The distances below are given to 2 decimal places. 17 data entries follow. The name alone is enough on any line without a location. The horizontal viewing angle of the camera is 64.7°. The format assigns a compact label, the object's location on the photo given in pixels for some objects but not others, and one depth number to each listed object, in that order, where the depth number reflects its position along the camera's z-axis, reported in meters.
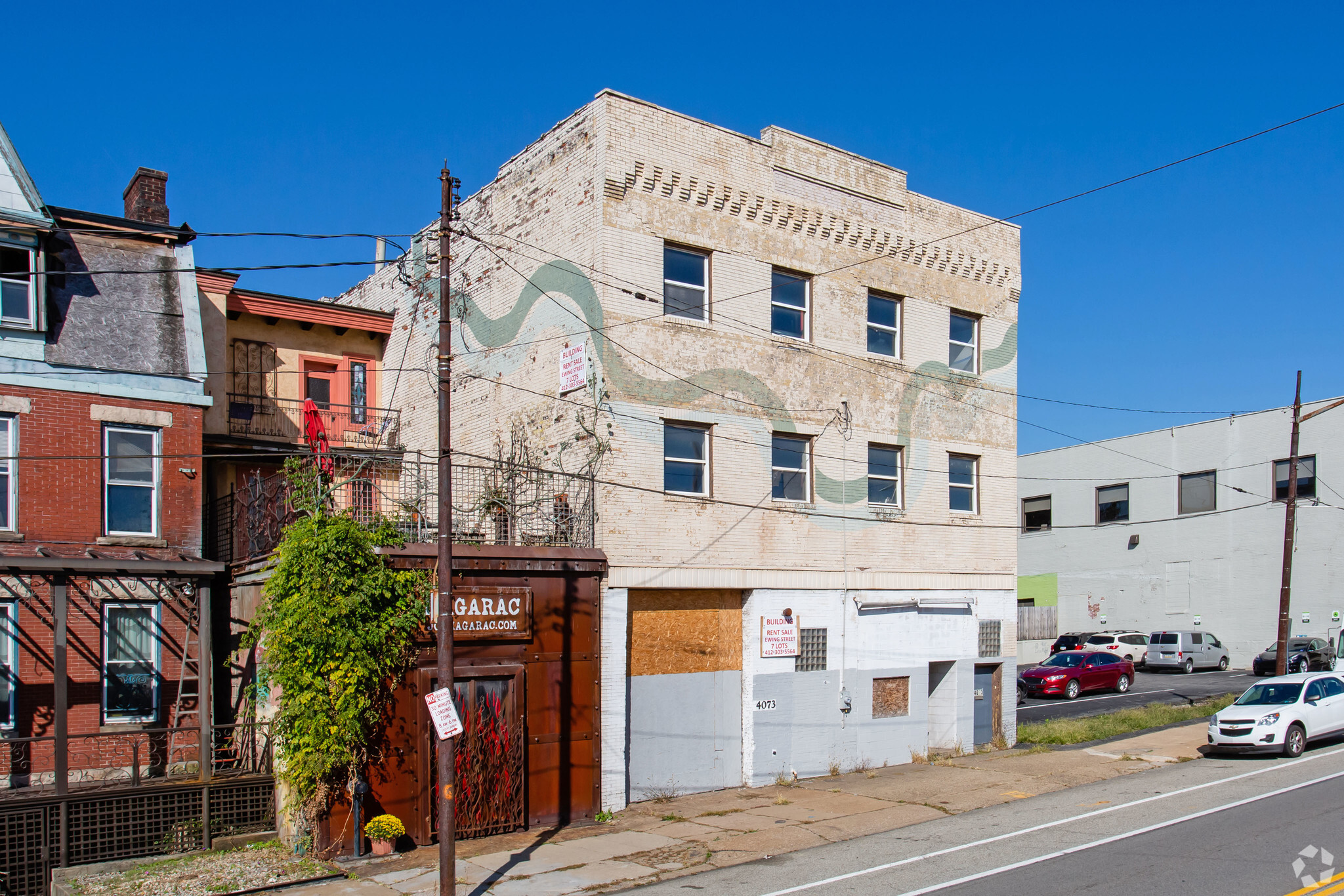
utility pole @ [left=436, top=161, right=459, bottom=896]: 11.88
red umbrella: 16.11
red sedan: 33.78
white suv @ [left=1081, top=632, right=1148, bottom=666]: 41.56
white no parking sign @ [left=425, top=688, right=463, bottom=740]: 11.97
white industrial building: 42.09
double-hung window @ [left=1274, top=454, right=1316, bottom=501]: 42.50
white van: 41.25
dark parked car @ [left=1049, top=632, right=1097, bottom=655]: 42.16
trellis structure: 13.93
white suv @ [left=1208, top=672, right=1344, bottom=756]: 19.73
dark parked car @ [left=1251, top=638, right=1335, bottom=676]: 38.17
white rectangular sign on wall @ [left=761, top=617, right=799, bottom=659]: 19.45
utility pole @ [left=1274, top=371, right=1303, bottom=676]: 27.89
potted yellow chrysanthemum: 14.44
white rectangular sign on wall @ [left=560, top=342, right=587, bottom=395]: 18.17
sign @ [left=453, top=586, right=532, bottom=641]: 15.81
